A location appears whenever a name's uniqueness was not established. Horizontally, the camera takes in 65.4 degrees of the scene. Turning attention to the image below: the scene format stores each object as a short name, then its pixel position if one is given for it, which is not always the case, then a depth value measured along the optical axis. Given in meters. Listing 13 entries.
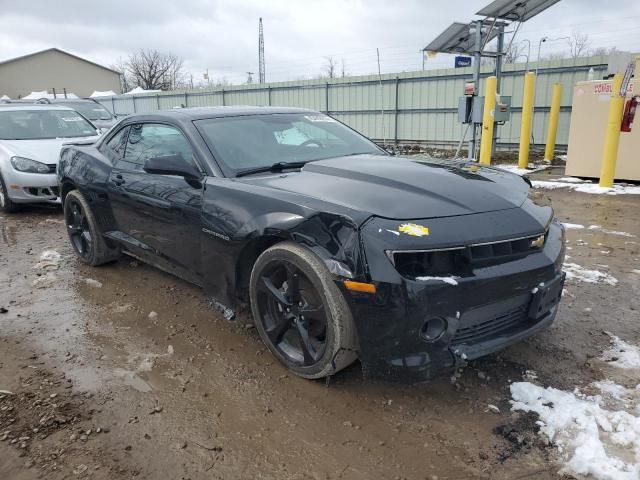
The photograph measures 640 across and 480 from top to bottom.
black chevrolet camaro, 2.31
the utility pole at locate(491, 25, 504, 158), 10.23
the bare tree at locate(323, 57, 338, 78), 48.85
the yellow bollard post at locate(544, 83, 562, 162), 10.75
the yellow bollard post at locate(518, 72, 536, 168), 10.00
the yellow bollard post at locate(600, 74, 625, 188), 7.77
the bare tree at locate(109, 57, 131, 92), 57.43
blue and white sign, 11.83
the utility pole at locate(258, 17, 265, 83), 43.58
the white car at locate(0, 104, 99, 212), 6.94
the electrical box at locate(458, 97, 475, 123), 9.99
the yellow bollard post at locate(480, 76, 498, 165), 9.69
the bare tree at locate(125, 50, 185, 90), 59.72
